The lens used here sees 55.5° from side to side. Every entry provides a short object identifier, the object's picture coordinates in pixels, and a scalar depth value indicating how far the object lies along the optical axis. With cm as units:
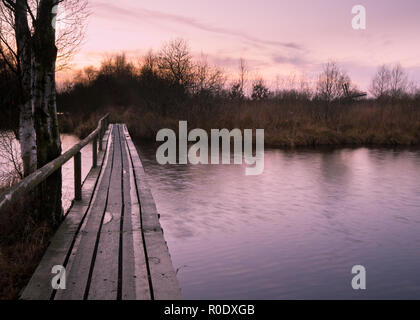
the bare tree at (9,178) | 826
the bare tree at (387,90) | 3347
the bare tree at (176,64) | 2925
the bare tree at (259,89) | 4026
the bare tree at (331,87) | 2423
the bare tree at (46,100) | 479
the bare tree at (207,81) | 2630
